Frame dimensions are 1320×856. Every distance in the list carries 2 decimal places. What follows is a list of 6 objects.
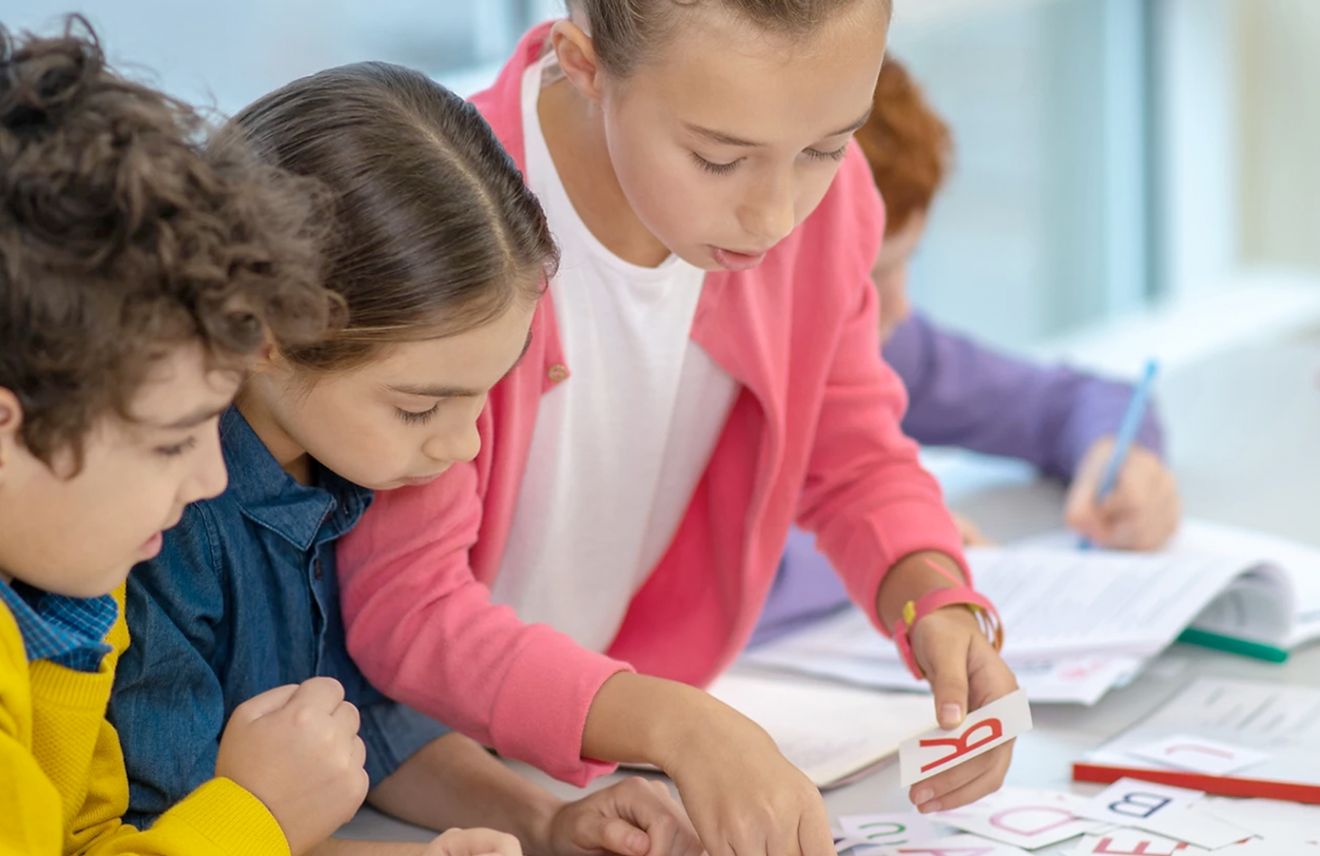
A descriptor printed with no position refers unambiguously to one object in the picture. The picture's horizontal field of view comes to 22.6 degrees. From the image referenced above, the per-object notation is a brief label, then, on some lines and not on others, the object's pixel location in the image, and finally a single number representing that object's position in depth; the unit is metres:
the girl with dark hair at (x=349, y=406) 1.54
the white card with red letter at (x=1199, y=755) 1.76
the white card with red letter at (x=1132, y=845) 1.66
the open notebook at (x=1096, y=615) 1.92
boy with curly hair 1.42
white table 1.79
